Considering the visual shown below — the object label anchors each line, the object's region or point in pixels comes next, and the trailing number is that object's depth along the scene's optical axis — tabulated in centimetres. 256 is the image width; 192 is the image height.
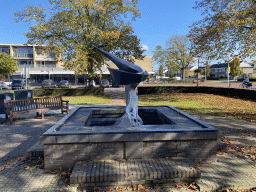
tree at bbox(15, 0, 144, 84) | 1797
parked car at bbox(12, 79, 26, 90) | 3003
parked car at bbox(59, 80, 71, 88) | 3151
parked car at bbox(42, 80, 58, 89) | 3241
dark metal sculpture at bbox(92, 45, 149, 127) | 566
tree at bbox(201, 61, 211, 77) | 6128
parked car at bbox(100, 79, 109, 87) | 3471
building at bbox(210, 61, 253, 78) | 7225
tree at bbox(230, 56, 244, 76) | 5453
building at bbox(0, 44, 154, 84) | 4503
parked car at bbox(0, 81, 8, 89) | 3324
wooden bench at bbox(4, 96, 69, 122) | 897
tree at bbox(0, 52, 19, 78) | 2295
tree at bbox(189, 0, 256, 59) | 1050
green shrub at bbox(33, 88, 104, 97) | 2134
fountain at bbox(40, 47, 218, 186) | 427
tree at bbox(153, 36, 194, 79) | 4294
